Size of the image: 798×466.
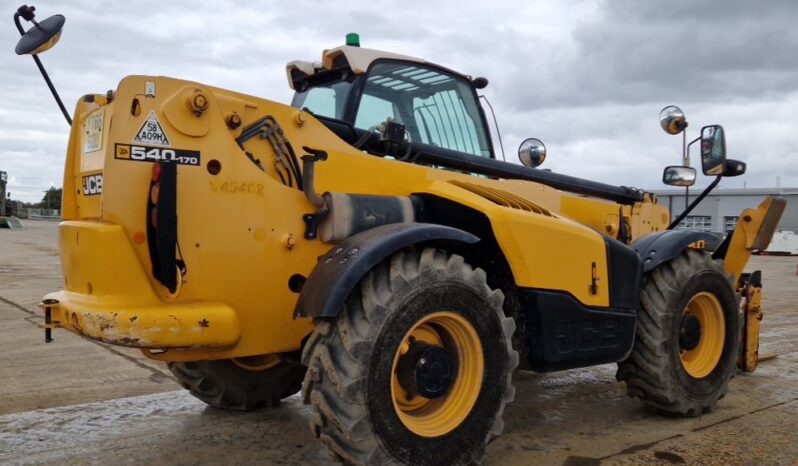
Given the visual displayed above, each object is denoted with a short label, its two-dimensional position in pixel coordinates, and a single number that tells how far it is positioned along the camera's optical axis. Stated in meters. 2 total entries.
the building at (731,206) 44.38
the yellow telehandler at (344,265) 3.05
